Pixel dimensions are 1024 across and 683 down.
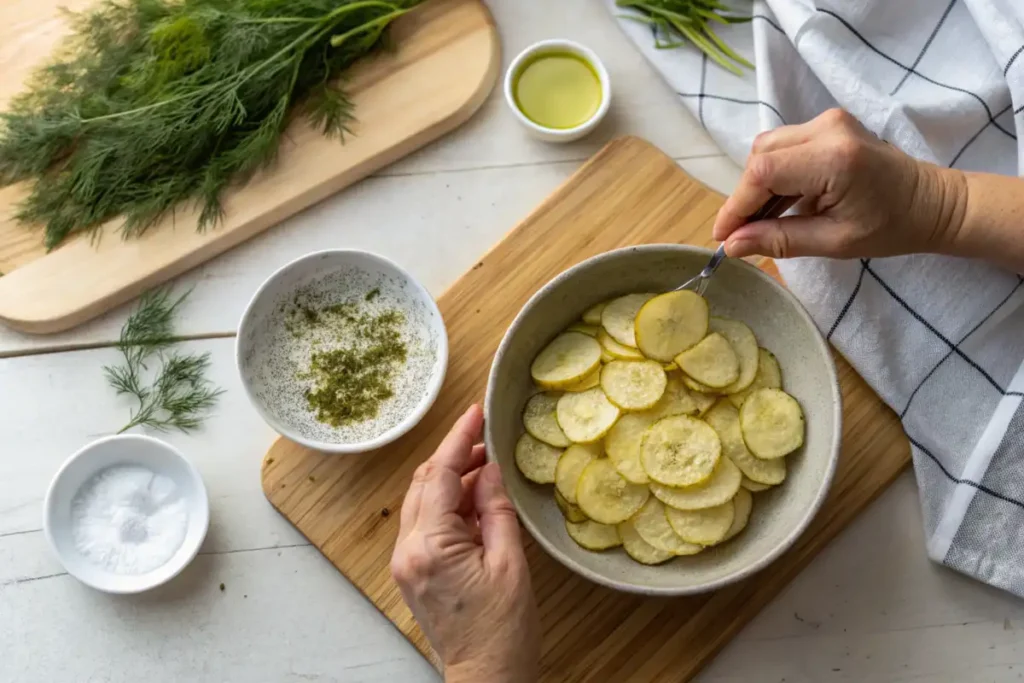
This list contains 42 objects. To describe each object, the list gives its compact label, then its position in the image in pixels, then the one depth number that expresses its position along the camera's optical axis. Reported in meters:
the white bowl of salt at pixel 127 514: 0.89
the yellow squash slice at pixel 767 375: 0.87
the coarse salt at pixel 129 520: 0.89
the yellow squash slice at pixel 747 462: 0.85
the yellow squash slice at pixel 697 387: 0.85
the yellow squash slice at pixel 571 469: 0.85
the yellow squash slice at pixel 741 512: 0.84
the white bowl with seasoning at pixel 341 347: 0.89
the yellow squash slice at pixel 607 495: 0.84
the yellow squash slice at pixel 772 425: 0.84
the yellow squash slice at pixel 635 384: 0.85
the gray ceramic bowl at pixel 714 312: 0.82
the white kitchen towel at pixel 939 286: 0.88
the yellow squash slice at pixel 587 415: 0.85
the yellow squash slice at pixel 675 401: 0.85
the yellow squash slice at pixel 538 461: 0.86
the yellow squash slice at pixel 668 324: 0.85
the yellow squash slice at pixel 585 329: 0.88
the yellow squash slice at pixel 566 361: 0.86
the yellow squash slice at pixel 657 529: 0.84
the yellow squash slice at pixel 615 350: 0.86
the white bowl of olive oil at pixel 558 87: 0.94
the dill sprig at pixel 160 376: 0.93
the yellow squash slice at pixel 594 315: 0.88
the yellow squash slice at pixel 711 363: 0.85
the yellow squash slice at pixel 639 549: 0.84
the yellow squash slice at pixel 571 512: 0.85
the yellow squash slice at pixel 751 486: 0.85
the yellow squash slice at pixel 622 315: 0.87
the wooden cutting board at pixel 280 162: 0.93
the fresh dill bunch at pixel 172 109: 0.92
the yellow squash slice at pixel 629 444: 0.84
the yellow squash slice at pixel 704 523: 0.83
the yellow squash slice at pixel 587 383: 0.87
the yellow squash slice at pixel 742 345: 0.86
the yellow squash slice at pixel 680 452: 0.83
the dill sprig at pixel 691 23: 0.94
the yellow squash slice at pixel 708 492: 0.83
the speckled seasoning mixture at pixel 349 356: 0.90
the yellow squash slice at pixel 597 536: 0.85
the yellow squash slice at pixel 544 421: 0.86
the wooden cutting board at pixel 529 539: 0.87
